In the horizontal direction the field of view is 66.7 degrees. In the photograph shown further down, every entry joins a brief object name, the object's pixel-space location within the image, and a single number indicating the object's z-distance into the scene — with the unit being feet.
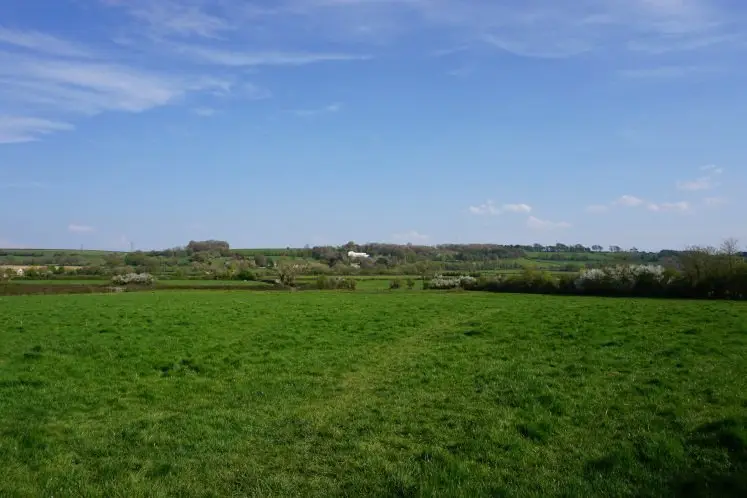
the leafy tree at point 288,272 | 278.26
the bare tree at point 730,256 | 160.97
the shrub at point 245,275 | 304.09
